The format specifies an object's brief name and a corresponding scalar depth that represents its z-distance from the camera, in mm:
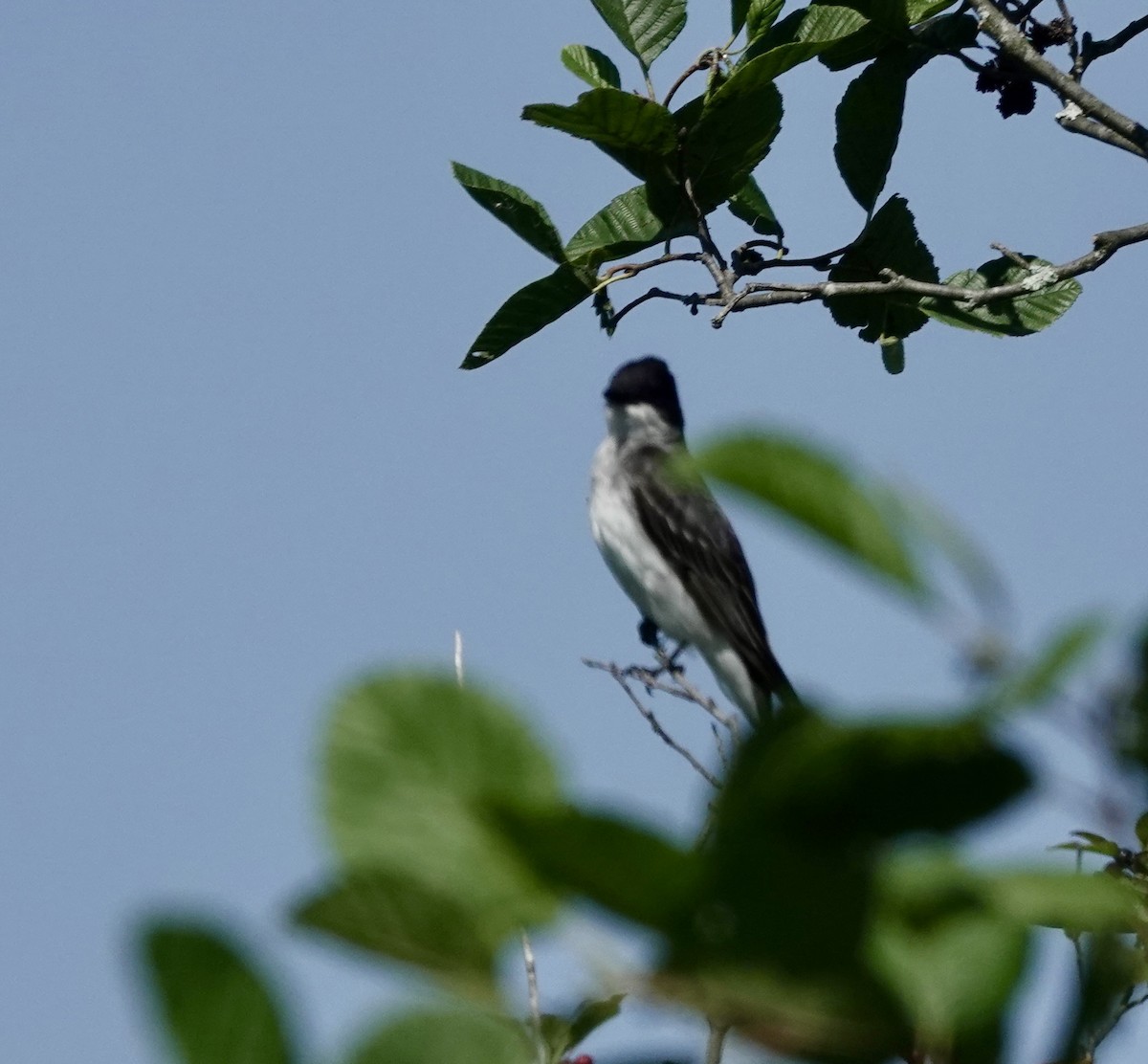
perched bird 13961
